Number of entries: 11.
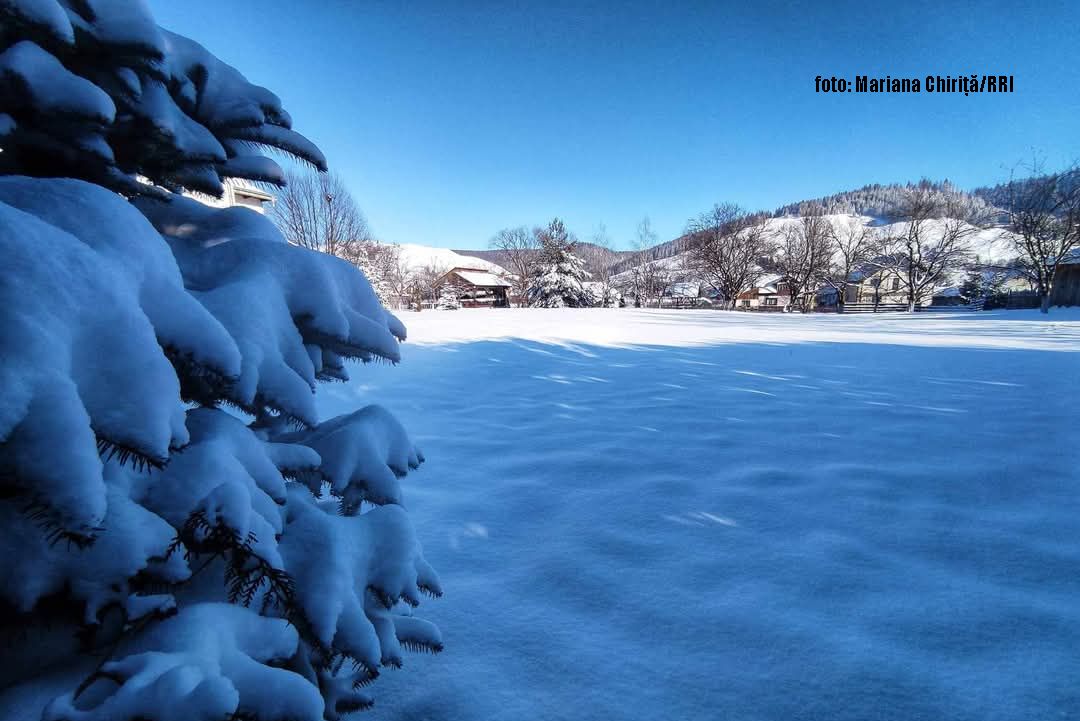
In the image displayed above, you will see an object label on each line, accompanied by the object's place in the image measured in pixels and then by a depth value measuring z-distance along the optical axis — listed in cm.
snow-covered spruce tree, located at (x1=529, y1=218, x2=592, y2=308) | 3409
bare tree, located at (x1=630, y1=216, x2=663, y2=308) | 5141
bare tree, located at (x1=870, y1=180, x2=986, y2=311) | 3425
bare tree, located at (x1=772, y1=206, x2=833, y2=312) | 4066
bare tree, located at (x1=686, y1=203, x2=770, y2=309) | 3931
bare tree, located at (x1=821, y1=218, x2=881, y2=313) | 4247
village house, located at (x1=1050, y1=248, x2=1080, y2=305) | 2497
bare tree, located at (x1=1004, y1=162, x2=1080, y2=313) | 2238
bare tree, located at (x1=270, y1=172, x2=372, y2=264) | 2139
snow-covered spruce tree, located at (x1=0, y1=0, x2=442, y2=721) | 66
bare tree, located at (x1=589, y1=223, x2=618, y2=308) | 3882
